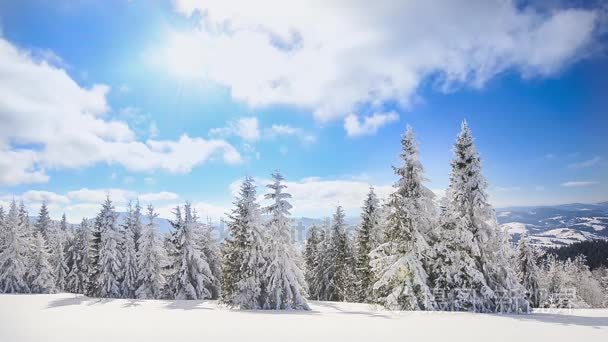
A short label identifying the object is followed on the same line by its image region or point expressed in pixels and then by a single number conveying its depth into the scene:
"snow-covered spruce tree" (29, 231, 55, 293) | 51.12
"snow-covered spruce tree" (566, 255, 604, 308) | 74.00
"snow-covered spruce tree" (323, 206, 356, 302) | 48.97
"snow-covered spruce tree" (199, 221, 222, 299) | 50.37
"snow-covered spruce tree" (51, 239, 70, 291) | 63.83
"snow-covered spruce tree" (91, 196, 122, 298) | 42.94
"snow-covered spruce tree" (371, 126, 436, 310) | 24.09
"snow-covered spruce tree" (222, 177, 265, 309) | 27.58
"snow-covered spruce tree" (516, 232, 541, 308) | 47.78
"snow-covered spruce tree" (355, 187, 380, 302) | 39.84
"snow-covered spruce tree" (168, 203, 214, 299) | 41.22
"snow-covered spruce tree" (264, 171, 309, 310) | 27.34
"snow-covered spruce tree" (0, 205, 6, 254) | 50.62
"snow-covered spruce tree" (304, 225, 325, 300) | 57.12
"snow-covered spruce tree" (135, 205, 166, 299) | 43.78
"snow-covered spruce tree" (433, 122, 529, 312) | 23.11
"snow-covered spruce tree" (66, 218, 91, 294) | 59.31
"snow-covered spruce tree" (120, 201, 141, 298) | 44.34
